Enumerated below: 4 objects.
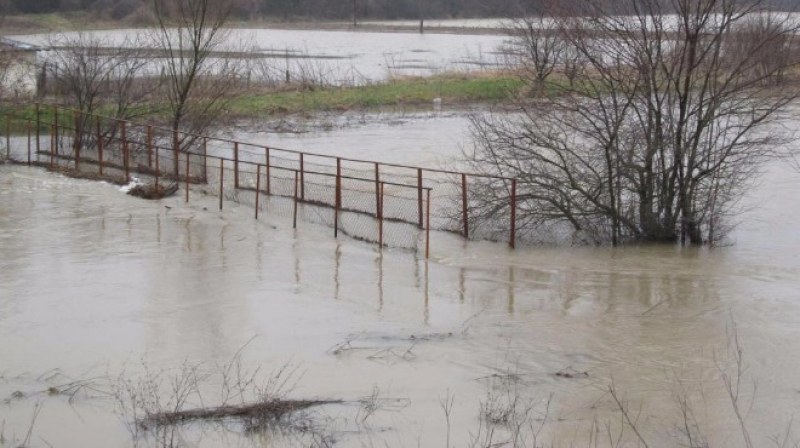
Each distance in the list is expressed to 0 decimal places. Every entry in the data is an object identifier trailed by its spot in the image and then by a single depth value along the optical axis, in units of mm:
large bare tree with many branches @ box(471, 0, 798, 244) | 18766
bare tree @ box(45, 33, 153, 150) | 30609
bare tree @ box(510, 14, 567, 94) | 40688
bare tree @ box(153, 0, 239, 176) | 29703
